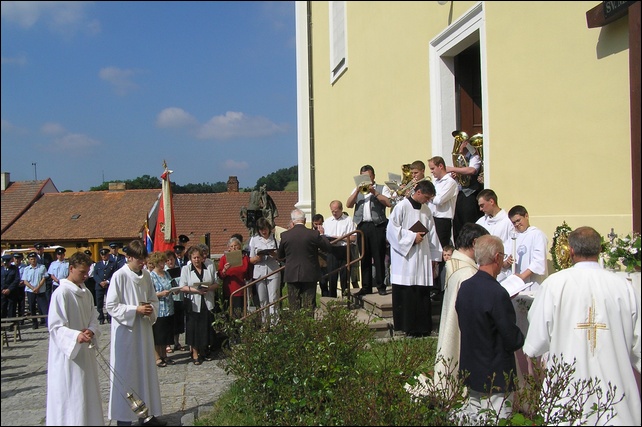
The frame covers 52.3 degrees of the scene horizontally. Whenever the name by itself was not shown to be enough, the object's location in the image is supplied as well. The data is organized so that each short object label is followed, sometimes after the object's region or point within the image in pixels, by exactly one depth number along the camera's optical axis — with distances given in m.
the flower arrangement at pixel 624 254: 4.92
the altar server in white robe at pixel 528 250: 6.51
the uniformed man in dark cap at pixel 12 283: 13.71
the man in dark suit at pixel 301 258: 8.79
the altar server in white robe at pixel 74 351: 4.97
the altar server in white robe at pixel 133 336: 6.19
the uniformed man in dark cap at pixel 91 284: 16.03
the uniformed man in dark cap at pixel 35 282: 15.24
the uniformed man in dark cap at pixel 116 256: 14.98
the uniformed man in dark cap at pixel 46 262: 15.01
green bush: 4.53
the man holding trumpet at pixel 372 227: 9.81
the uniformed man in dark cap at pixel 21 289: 14.55
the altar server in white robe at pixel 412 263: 8.14
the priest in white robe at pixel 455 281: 5.50
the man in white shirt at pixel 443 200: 8.65
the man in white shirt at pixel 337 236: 11.07
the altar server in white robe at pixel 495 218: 7.21
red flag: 11.96
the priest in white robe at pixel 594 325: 4.61
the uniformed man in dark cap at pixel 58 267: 13.52
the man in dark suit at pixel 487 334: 4.64
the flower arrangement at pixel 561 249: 6.32
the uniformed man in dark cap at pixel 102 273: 15.15
